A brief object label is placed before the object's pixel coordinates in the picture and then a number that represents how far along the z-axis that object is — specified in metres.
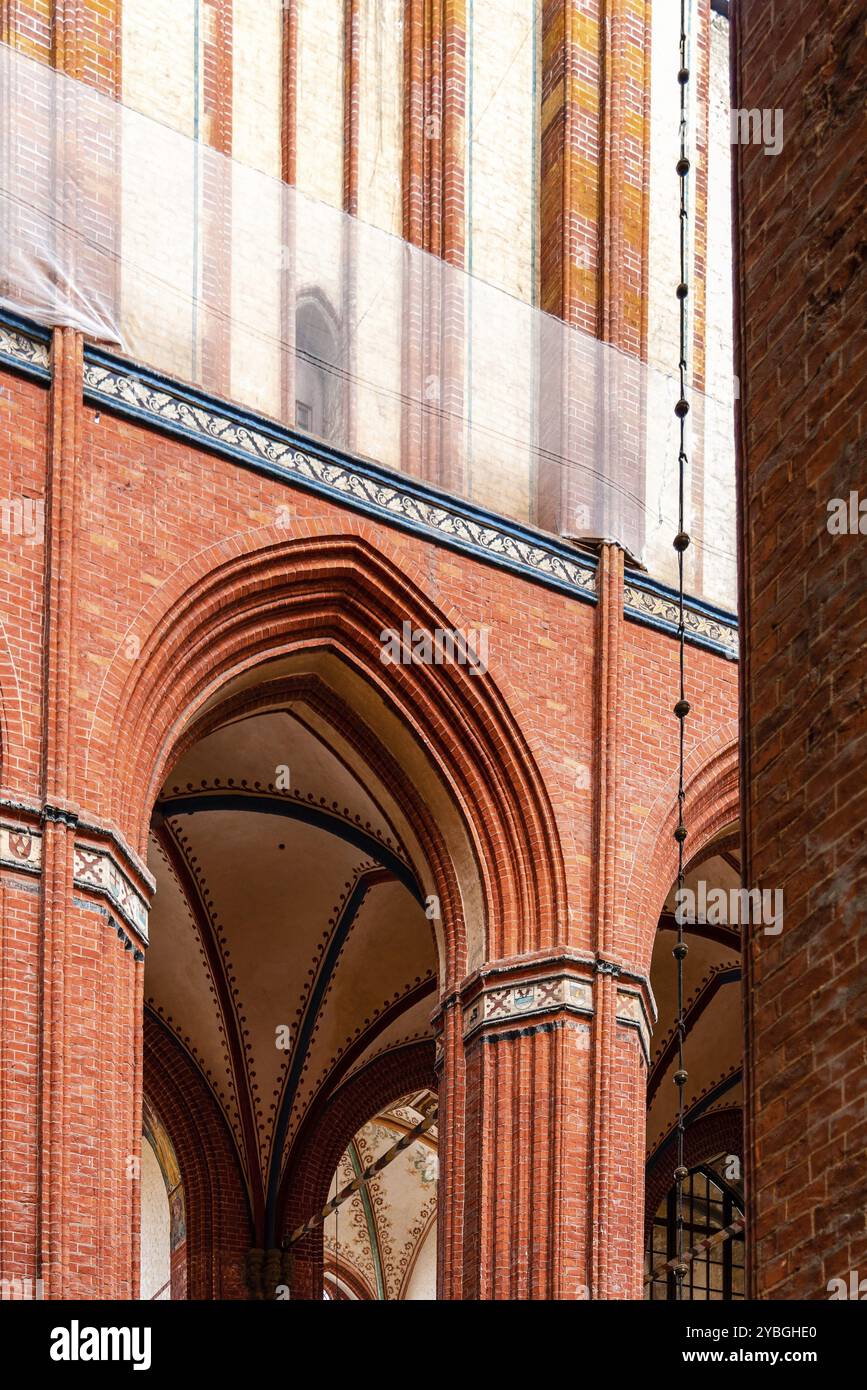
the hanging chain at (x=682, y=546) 13.11
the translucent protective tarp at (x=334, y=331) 15.31
